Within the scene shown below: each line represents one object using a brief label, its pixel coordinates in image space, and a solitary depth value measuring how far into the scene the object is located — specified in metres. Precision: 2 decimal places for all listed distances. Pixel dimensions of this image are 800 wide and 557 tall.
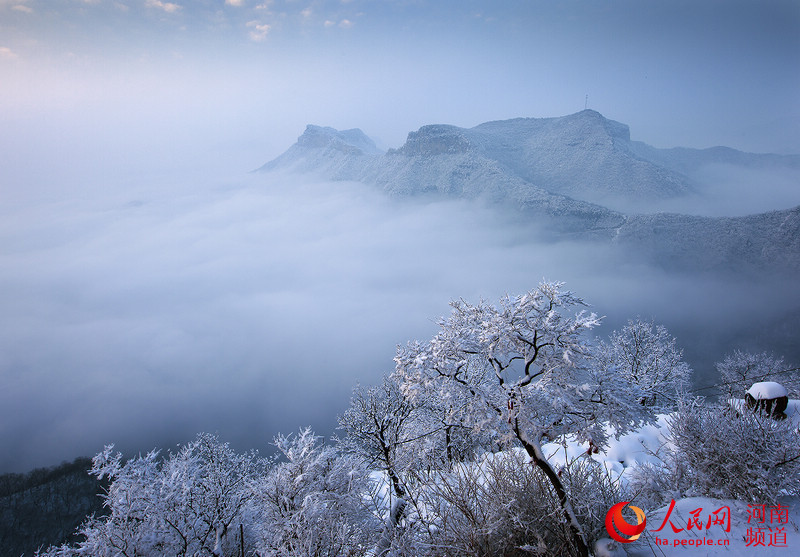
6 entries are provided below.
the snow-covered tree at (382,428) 17.81
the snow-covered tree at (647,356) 31.17
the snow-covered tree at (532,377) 9.19
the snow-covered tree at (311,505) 12.82
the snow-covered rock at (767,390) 13.80
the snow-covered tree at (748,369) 41.19
